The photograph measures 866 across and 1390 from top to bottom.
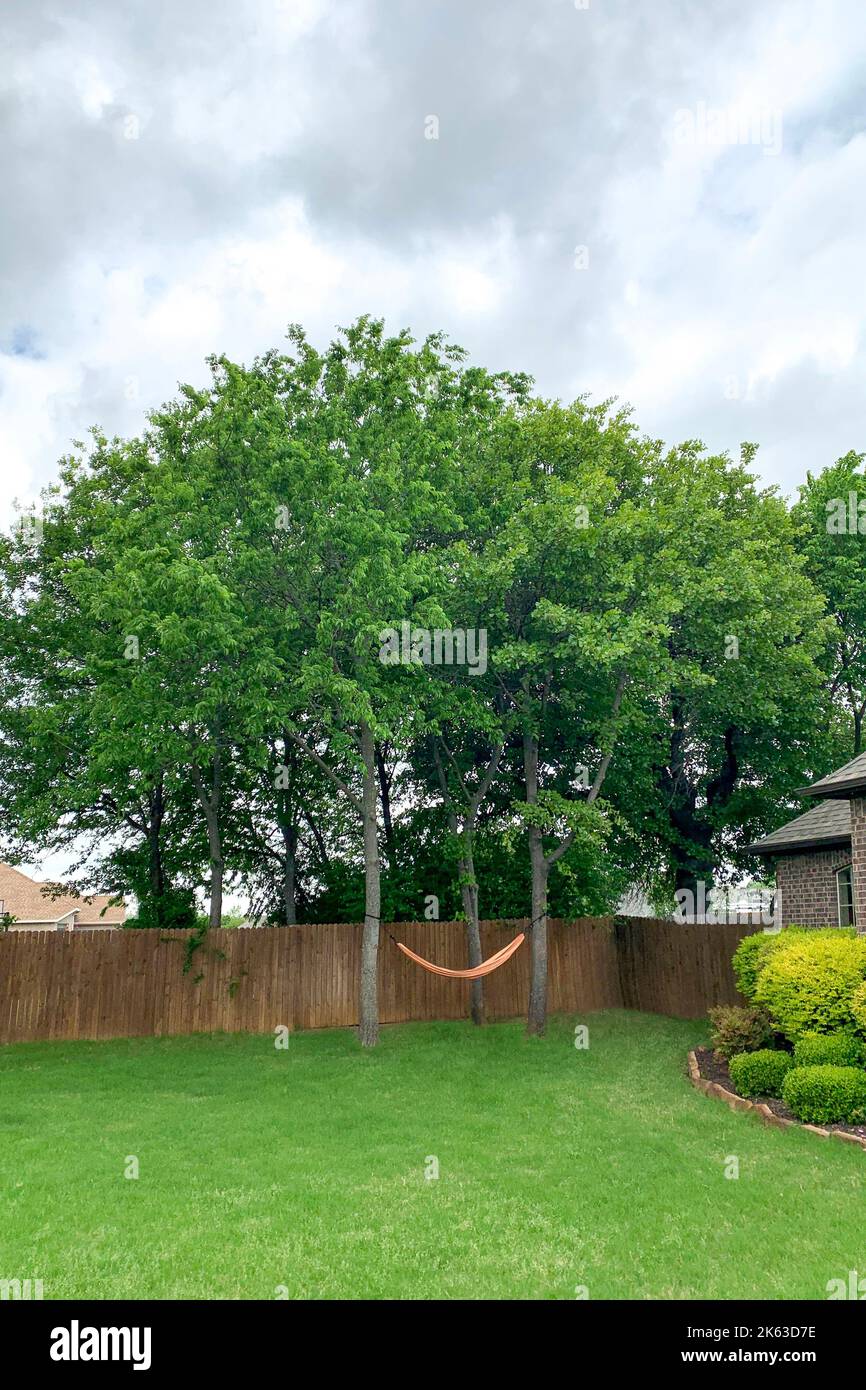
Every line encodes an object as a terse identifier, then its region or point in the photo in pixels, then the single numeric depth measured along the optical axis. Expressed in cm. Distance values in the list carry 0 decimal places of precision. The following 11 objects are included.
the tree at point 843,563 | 2370
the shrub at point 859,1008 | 1085
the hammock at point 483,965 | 1636
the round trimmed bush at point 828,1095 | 1012
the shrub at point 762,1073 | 1146
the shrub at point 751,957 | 1391
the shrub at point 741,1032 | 1274
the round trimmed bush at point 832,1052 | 1075
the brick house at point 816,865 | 1744
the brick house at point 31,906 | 3928
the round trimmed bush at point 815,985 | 1129
